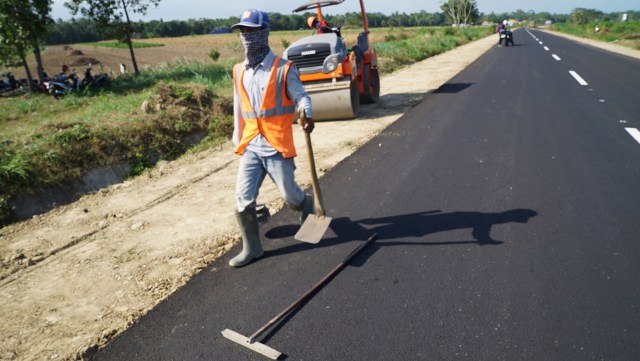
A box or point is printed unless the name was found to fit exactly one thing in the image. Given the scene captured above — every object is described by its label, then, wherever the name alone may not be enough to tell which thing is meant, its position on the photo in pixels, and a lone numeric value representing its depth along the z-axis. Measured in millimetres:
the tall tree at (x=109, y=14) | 16080
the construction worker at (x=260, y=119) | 3330
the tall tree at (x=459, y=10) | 86812
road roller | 7918
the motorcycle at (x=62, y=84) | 12992
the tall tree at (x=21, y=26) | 12243
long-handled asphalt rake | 2516
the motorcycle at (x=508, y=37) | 29038
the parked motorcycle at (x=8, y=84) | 14703
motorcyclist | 29547
